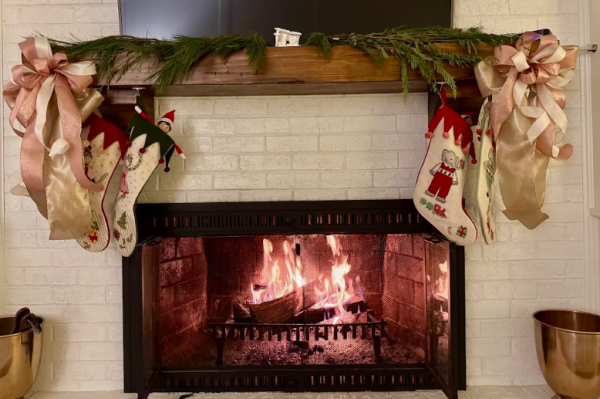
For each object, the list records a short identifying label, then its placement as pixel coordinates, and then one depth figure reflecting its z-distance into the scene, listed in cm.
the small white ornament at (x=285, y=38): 164
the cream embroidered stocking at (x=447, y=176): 164
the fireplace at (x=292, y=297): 186
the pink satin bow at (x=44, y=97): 154
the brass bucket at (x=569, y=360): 161
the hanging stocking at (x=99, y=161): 166
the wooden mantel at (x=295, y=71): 158
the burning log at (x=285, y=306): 197
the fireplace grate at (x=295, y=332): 196
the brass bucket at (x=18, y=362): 162
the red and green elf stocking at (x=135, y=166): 165
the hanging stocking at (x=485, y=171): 161
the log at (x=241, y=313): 198
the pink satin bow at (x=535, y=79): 157
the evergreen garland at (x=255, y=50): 156
